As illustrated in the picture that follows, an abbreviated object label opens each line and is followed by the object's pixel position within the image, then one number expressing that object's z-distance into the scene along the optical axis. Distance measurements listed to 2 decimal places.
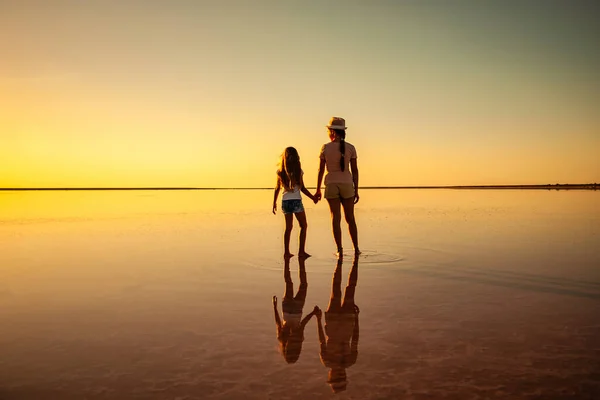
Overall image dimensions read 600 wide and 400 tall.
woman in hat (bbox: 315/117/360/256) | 10.68
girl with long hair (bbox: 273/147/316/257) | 10.76
